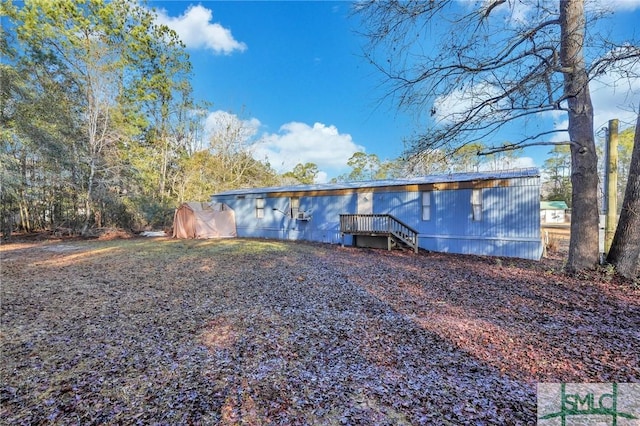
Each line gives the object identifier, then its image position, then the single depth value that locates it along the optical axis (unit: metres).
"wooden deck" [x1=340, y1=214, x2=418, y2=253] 11.17
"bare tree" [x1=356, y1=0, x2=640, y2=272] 4.97
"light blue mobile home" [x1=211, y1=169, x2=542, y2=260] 9.59
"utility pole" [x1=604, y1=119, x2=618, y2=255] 6.62
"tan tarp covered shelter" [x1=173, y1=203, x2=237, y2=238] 15.77
